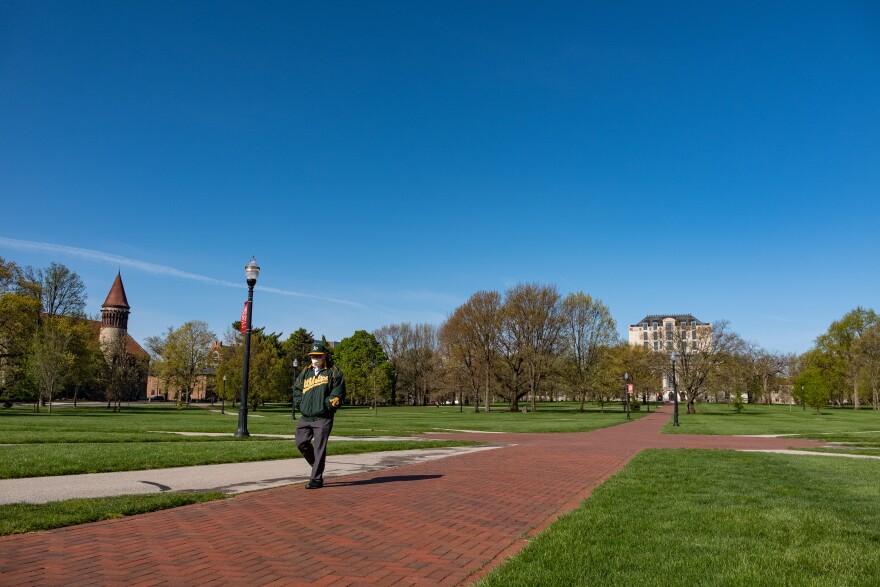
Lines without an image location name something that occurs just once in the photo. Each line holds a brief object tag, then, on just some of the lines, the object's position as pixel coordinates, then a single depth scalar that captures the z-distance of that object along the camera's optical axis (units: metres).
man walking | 8.45
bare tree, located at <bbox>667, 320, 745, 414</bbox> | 53.09
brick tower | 102.88
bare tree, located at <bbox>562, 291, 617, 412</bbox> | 61.53
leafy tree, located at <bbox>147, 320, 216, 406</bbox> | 70.88
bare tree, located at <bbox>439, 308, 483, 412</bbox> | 59.03
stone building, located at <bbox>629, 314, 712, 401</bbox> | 53.98
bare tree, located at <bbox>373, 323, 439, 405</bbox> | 95.94
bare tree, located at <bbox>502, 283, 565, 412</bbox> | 57.53
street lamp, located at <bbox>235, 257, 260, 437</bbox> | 17.89
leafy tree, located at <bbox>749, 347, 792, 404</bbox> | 94.12
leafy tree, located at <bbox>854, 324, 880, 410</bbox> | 73.94
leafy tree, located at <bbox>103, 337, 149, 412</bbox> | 62.84
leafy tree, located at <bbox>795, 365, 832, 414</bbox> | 58.84
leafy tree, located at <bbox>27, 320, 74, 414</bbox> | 43.81
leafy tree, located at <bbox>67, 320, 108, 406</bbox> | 55.88
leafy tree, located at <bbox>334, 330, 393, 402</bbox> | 83.44
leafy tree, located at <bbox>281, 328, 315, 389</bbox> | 86.16
